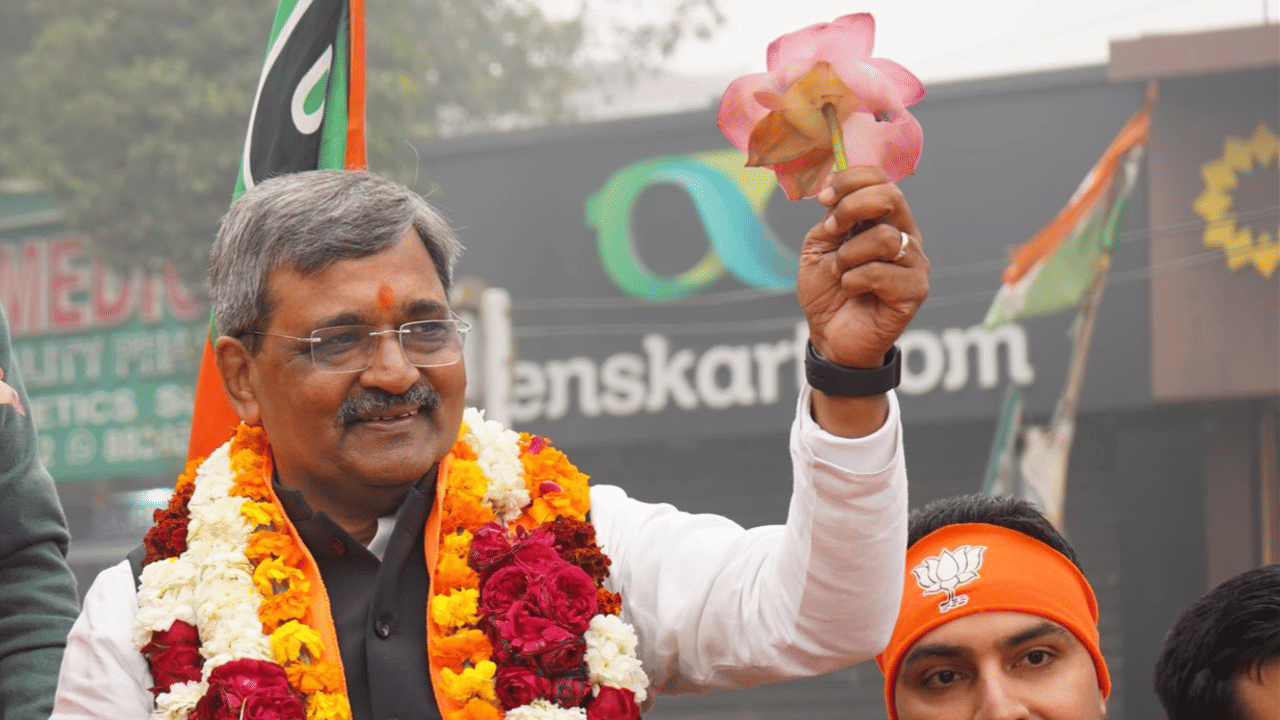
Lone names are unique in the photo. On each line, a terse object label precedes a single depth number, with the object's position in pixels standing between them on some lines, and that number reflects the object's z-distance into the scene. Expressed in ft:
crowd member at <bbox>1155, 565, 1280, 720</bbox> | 9.45
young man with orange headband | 8.96
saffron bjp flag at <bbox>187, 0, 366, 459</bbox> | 11.17
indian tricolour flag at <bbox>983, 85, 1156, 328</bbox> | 40.27
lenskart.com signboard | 41.24
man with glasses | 7.87
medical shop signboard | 52.65
